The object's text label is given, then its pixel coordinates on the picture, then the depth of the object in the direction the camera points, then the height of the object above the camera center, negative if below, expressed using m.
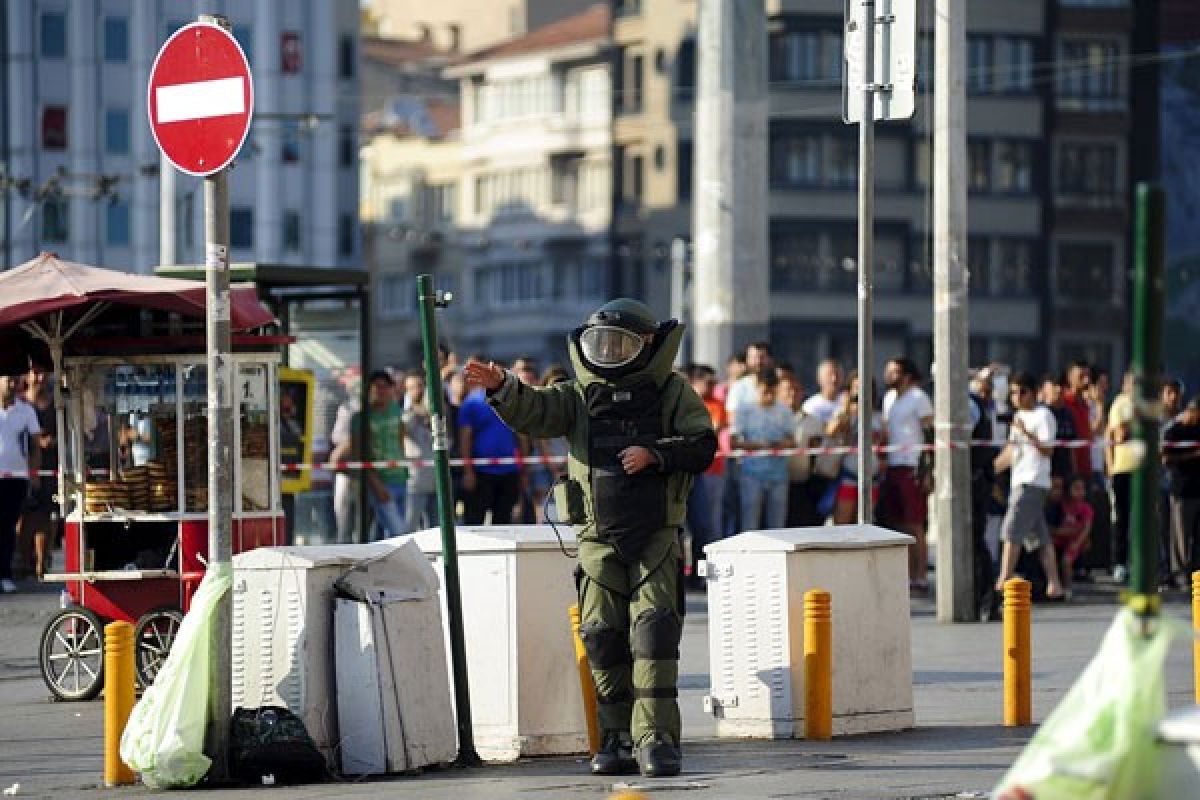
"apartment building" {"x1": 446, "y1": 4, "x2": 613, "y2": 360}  114.75 +6.47
